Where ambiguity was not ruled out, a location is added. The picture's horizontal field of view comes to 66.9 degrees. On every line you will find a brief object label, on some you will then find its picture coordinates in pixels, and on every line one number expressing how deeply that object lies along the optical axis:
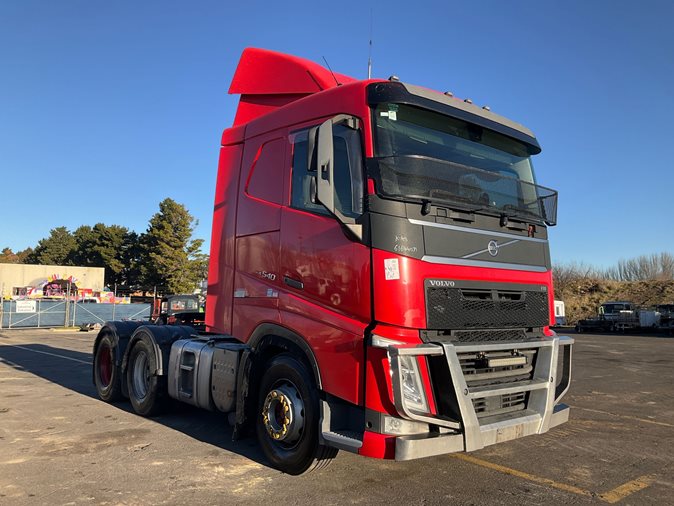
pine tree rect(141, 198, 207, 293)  61.75
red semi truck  3.96
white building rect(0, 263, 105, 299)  57.47
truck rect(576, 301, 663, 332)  37.28
